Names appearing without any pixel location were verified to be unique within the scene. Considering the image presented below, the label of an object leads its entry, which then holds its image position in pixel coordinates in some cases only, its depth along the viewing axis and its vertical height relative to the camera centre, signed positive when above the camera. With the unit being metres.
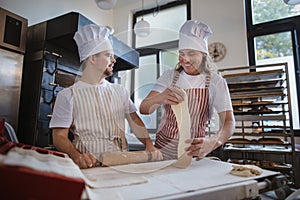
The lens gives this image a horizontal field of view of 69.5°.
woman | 0.85 +0.13
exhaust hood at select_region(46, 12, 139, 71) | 1.50 +0.67
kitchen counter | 0.45 -0.14
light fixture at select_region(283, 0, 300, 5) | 1.88 +1.08
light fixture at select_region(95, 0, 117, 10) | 2.10 +1.18
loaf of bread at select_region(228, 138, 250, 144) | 1.83 -0.13
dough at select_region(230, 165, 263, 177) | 0.61 -0.13
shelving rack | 1.67 +0.08
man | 0.81 +0.05
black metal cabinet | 1.52 +0.37
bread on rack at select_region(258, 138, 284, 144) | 1.72 -0.12
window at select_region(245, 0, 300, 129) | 2.22 +0.99
